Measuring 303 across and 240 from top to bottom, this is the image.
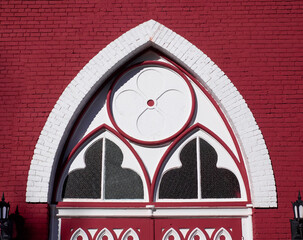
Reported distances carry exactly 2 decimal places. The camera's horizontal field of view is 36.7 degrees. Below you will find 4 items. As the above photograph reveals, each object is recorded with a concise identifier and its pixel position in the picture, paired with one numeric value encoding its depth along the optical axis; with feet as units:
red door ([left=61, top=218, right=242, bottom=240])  19.31
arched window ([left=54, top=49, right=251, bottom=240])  19.48
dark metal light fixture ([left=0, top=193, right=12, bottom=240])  17.66
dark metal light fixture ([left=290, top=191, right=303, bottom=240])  17.80
